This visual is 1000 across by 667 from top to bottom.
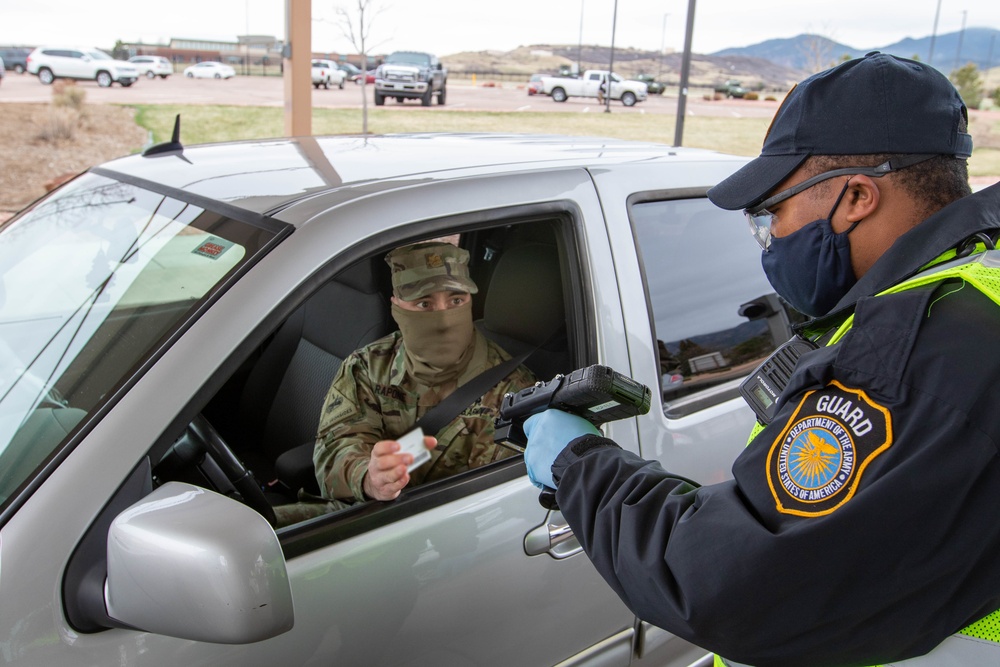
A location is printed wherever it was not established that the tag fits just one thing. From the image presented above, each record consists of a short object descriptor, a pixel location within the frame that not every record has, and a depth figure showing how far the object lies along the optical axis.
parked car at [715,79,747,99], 43.34
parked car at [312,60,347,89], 32.22
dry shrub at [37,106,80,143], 16.22
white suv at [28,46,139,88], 28.02
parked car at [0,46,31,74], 30.64
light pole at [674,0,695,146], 10.99
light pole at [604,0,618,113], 29.45
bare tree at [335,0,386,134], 14.56
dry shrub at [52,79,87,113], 18.25
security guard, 0.96
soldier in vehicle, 2.13
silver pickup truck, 1.28
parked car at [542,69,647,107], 34.26
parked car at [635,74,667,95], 42.03
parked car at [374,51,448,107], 25.45
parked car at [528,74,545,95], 36.53
